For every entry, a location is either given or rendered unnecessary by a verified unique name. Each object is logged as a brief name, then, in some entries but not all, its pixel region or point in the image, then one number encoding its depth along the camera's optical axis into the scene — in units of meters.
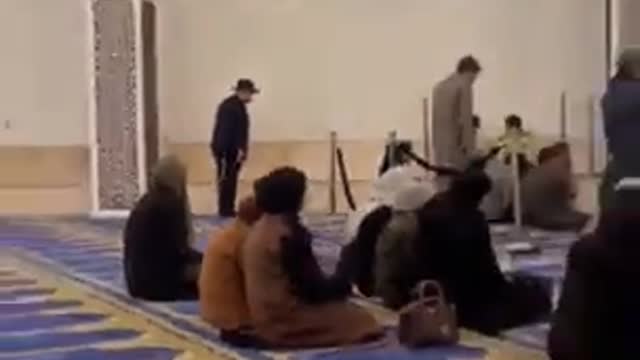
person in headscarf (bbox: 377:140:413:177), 10.70
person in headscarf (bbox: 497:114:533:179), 10.56
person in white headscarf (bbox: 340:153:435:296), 6.40
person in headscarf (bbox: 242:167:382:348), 5.12
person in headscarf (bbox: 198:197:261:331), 5.40
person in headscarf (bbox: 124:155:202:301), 6.63
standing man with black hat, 11.44
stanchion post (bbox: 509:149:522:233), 10.02
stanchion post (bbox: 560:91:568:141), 12.41
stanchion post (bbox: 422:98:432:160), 12.72
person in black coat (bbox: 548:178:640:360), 3.76
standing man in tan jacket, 9.30
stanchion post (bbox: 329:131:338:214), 12.95
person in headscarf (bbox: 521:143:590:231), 10.02
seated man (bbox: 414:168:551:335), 5.57
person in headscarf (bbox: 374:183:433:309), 5.81
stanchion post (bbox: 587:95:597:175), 11.90
